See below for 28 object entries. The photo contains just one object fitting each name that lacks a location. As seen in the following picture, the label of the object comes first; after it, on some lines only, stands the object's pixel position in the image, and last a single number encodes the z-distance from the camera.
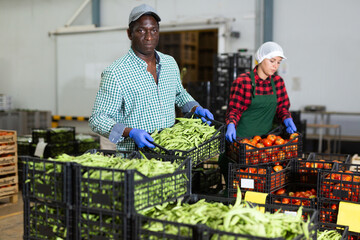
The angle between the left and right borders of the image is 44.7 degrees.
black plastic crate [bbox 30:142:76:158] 6.88
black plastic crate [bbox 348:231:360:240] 2.92
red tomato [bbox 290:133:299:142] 3.77
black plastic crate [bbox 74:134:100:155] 7.34
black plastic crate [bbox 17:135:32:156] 7.21
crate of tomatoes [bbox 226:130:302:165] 3.49
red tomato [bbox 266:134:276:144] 3.73
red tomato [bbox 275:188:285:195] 3.62
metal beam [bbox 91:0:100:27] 10.92
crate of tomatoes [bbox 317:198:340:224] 3.12
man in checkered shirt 3.02
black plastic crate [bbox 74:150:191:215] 1.99
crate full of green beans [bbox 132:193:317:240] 1.86
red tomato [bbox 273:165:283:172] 3.50
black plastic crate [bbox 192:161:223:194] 4.06
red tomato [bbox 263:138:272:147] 3.67
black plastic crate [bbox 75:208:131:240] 2.01
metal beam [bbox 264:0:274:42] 9.06
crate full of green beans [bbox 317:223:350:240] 2.81
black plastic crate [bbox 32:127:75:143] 6.93
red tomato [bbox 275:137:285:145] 3.70
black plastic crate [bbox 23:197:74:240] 2.15
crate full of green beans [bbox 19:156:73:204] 2.14
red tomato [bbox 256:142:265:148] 3.61
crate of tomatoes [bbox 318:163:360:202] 3.12
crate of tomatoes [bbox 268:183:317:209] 3.22
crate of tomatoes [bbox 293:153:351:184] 3.65
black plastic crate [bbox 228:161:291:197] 3.34
